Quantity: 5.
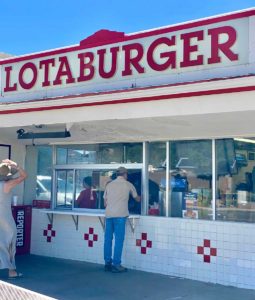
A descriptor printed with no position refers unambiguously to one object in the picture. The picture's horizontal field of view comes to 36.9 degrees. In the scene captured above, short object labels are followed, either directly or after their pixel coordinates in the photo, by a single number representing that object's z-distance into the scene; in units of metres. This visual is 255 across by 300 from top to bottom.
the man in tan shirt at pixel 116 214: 6.38
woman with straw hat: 5.88
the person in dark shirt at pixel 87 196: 7.41
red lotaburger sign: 4.90
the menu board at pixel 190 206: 6.34
